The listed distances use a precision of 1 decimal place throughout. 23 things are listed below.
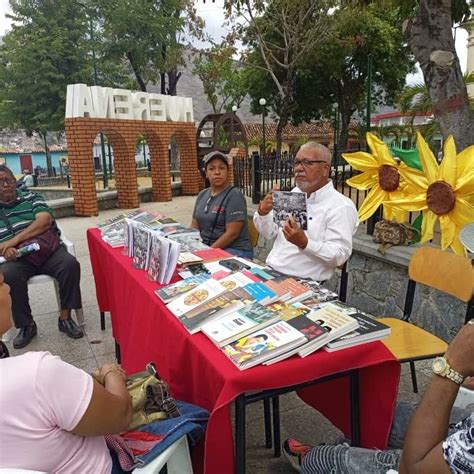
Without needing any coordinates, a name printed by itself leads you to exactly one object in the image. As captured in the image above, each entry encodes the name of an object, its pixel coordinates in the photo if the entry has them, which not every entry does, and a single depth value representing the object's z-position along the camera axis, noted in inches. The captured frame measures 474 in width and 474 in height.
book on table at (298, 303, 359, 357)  63.2
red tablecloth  59.5
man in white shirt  109.7
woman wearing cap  149.1
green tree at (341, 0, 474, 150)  141.9
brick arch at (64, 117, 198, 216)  387.2
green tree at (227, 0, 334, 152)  524.7
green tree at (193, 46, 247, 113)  890.6
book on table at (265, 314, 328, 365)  60.6
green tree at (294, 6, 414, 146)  703.6
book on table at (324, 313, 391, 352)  63.4
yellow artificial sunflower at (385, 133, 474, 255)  79.4
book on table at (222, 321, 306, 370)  59.2
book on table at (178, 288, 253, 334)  70.3
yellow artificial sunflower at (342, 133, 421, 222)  92.7
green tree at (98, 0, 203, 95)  695.1
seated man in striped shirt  146.1
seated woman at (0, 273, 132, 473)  44.8
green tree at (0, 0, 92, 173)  742.5
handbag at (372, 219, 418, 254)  151.3
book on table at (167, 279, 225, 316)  76.4
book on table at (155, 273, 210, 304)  82.9
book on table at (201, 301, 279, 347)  64.5
